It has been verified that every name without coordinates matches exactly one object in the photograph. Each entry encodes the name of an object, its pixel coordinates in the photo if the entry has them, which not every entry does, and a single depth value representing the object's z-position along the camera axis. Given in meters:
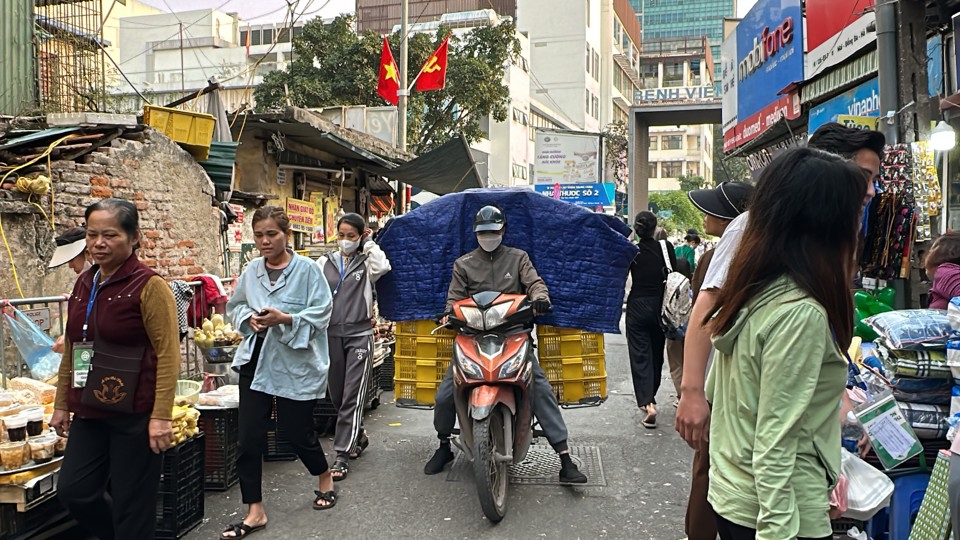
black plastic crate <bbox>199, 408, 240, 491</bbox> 5.40
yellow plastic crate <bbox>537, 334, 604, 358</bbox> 5.69
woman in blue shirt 4.59
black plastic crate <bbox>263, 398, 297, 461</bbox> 6.18
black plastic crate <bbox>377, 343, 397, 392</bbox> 8.70
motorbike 4.77
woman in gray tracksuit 5.82
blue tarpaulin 5.62
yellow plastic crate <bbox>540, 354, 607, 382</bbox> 5.68
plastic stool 3.66
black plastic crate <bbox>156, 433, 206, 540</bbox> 4.44
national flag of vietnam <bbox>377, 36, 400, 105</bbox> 20.14
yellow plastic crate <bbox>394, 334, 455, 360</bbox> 5.79
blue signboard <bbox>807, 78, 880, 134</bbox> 8.88
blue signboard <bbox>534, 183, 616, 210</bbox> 26.03
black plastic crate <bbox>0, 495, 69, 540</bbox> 3.94
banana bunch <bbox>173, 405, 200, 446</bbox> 4.54
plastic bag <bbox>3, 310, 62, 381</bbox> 5.16
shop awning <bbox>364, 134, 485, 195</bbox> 12.59
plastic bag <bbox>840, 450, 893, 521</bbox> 2.89
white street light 5.79
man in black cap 3.60
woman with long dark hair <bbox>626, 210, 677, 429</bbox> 7.23
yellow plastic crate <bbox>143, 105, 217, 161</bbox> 9.44
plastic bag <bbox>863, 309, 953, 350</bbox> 3.56
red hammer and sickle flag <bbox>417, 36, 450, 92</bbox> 20.64
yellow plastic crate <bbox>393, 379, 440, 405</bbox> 5.79
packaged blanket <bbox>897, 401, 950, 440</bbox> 3.66
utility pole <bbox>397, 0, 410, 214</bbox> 19.31
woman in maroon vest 3.51
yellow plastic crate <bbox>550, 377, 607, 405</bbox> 5.66
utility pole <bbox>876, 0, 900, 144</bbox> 6.23
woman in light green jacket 2.07
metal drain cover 5.66
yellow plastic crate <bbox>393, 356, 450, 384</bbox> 5.79
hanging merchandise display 5.62
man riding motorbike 5.34
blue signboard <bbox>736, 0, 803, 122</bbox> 11.96
